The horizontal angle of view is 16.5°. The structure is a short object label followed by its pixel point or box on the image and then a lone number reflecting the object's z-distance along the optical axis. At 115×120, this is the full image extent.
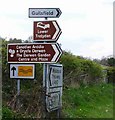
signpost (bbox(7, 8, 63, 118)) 10.35
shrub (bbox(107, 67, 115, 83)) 35.59
